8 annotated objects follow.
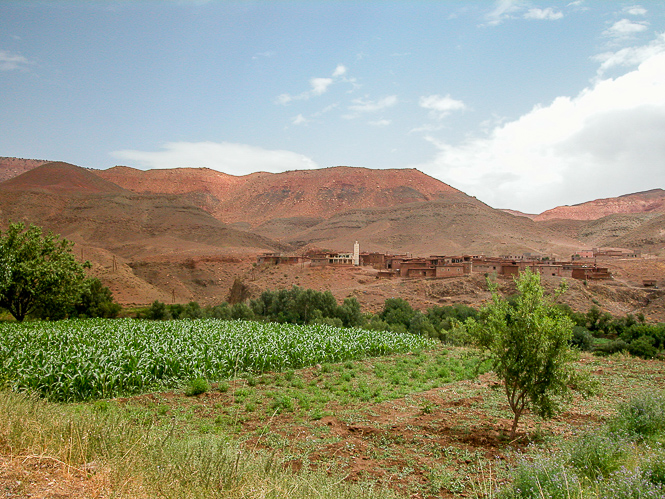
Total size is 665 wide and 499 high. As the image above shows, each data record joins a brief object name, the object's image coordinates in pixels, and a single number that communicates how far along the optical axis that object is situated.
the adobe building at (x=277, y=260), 54.44
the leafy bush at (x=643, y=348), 25.11
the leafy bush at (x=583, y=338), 30.89
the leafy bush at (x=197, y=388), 12.23
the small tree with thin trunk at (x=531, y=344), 8.12
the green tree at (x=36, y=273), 23.86
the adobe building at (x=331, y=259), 53.12
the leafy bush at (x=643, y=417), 7.94
